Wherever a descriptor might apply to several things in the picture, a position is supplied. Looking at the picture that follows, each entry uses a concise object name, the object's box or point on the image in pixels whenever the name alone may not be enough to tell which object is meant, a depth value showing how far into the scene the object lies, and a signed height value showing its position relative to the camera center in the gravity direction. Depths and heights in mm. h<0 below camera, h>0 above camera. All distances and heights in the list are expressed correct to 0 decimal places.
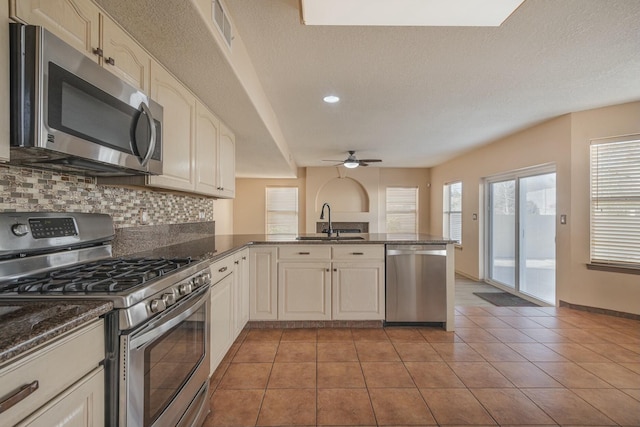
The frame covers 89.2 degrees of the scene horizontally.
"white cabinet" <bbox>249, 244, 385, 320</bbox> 3221 -675
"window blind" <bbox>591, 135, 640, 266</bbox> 3504 +165
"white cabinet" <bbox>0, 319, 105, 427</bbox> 705 -426
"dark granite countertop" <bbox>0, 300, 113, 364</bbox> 704 -275
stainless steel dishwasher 3217 -688
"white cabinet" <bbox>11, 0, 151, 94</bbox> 1100 +738
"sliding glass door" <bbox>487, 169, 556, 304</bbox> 4316 -260
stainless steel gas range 1062 -330
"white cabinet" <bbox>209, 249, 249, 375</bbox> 2148 -684
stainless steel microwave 1029 +387
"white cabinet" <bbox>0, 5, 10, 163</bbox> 978 +400
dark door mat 4400 -1206
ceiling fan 5621 +919
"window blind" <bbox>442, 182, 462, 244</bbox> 6809 +92
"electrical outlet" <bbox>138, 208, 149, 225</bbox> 2300 -19
